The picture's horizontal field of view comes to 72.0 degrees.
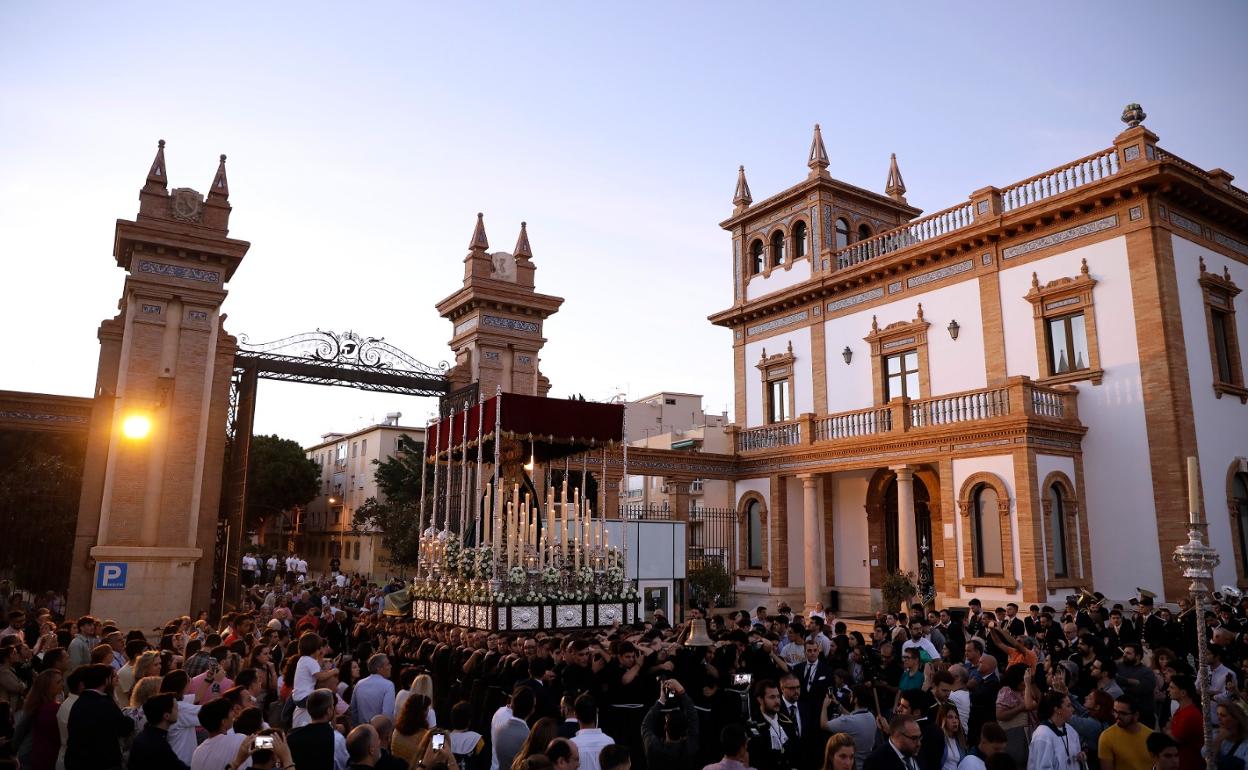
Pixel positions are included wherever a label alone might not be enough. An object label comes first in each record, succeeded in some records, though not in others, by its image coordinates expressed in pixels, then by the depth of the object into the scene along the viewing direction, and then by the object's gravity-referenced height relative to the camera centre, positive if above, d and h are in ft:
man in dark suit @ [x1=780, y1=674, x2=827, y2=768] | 21.27 -4.48
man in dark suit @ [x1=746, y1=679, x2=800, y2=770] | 20.81 -4.46
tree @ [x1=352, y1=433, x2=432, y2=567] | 124.98 +6.42
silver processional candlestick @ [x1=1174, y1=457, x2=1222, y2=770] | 19.31 -0.24
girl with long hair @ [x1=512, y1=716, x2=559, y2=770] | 17.24 -3.75
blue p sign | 47.96 -1.82
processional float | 38.99 -0.14
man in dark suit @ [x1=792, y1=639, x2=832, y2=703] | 24.29 -3.76
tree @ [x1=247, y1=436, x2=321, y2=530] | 165.07 +13.37
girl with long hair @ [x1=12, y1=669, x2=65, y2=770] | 20.24 -4.29
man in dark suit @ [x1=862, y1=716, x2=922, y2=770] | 16.85 -3.91
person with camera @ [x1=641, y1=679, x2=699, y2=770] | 18.60 -4.14
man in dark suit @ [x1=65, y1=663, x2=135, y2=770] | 18.34 -3.98
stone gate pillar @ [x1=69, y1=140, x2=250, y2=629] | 49.03 +7.46
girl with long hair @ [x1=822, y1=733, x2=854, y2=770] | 15.78 -3.70
